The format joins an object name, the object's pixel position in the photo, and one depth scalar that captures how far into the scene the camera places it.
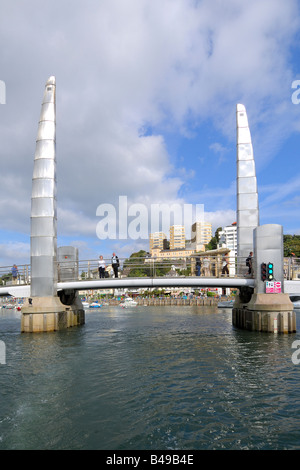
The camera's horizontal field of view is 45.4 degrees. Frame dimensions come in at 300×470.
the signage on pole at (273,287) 26.44
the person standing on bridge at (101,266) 32.09
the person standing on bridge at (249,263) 29.47
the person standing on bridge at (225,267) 32.25
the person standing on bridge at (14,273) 32.56
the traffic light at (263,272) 26.61
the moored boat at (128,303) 107.02
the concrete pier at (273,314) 26.00
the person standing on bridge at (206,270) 29.89
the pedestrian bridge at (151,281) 28.39
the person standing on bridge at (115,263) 31.31
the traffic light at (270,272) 26.41
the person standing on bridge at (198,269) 31.89
